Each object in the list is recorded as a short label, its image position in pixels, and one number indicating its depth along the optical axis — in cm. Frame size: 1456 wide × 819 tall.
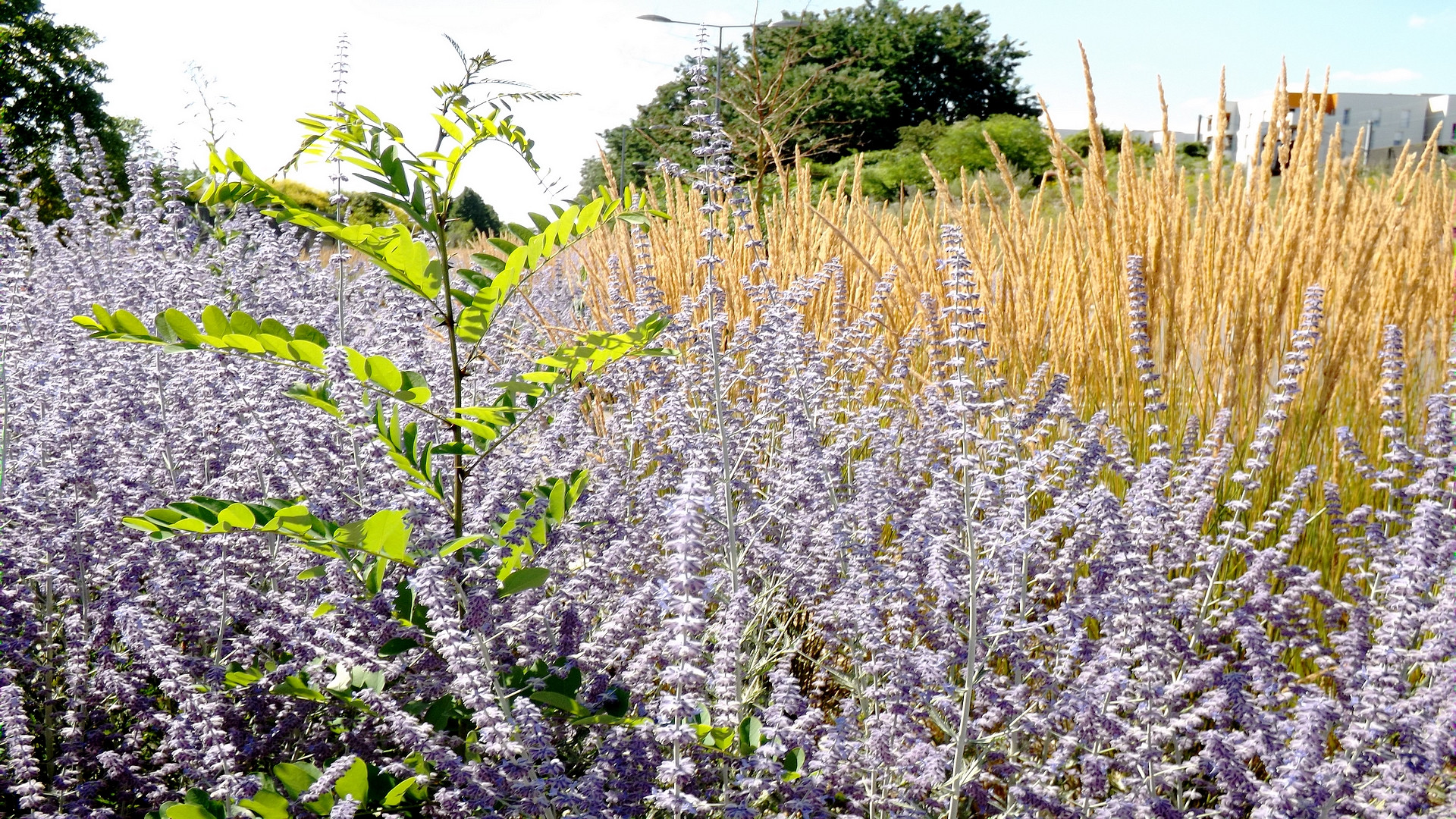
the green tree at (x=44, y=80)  1972
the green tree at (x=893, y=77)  2802
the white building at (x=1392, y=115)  5009
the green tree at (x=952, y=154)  2059
